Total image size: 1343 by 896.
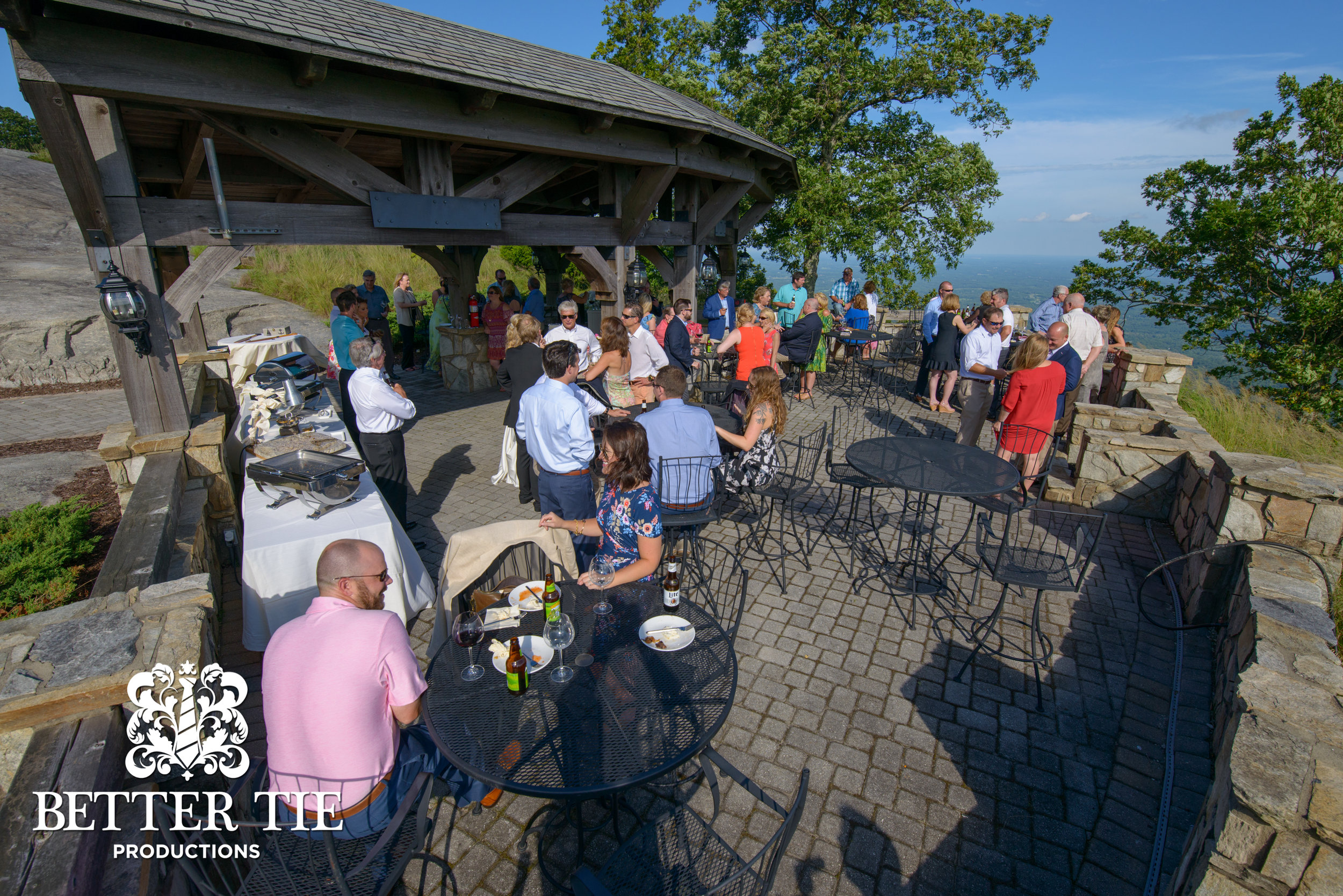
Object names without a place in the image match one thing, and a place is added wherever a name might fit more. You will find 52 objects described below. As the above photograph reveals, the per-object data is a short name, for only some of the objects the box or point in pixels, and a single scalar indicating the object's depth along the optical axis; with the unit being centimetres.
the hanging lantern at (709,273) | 1178
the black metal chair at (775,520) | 495
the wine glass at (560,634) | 272
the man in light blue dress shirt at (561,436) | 439
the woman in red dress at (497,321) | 1055
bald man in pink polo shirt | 208
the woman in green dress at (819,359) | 1023
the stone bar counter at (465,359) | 1076
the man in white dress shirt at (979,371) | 733
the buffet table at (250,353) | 798
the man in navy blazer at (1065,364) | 632
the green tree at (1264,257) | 1215
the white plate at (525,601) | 305
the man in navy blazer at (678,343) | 803
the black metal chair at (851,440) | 529
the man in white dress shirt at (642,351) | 694
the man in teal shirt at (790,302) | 1109
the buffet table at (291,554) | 353
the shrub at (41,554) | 426
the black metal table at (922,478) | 433
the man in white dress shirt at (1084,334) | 767
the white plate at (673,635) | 278
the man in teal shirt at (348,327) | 659
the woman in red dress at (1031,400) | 563
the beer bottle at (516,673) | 248
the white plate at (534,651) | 264
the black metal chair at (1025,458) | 552
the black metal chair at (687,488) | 435
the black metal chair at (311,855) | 198
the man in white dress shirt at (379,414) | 479
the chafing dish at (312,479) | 379
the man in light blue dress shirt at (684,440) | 438
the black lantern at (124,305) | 475
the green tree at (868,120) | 1593
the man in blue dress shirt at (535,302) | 1086
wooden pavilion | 435
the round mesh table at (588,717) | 215
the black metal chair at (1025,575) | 366
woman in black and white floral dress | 485
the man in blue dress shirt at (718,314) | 1055
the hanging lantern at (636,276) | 927
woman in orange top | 756
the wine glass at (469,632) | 267
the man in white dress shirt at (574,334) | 633
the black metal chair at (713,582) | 425
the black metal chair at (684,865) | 192
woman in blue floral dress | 333
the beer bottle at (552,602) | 289
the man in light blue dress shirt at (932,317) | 982
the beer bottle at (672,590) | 304
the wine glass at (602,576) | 304
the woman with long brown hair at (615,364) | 589
